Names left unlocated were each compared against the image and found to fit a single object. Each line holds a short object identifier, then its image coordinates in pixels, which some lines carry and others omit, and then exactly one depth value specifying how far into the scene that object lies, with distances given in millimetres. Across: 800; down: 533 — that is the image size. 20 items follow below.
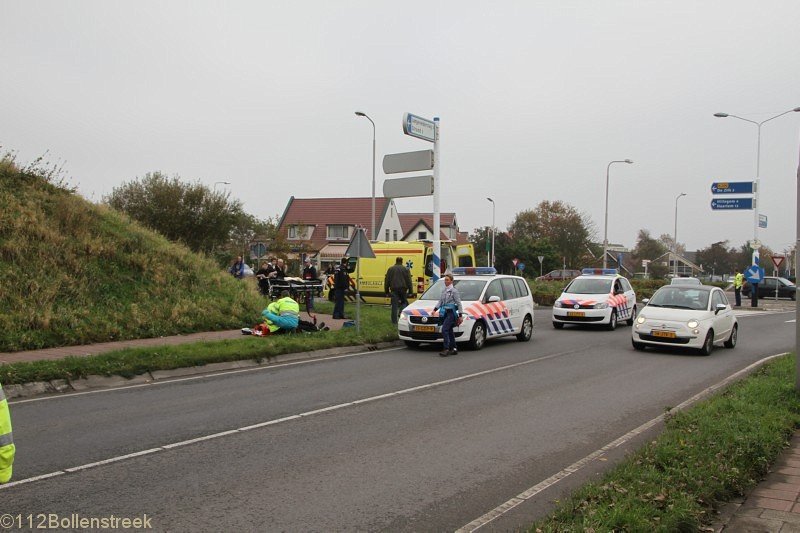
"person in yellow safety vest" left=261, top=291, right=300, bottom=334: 15047
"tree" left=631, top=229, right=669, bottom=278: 110688
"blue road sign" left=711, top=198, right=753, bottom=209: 36938
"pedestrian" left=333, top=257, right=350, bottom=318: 19656
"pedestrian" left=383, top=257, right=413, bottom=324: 18352
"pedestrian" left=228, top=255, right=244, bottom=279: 24189
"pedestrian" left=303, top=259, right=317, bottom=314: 21422
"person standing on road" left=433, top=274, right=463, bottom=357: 14188
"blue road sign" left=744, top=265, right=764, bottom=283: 31484
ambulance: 26266
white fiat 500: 14539
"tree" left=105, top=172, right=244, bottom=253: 34219
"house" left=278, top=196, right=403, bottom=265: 69625
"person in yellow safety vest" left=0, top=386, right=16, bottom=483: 3414
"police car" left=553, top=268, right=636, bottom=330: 19938
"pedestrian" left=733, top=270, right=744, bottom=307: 34250
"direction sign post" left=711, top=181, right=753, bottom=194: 36719
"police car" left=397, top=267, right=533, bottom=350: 15031
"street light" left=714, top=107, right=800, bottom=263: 36750
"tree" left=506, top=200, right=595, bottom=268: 80125
